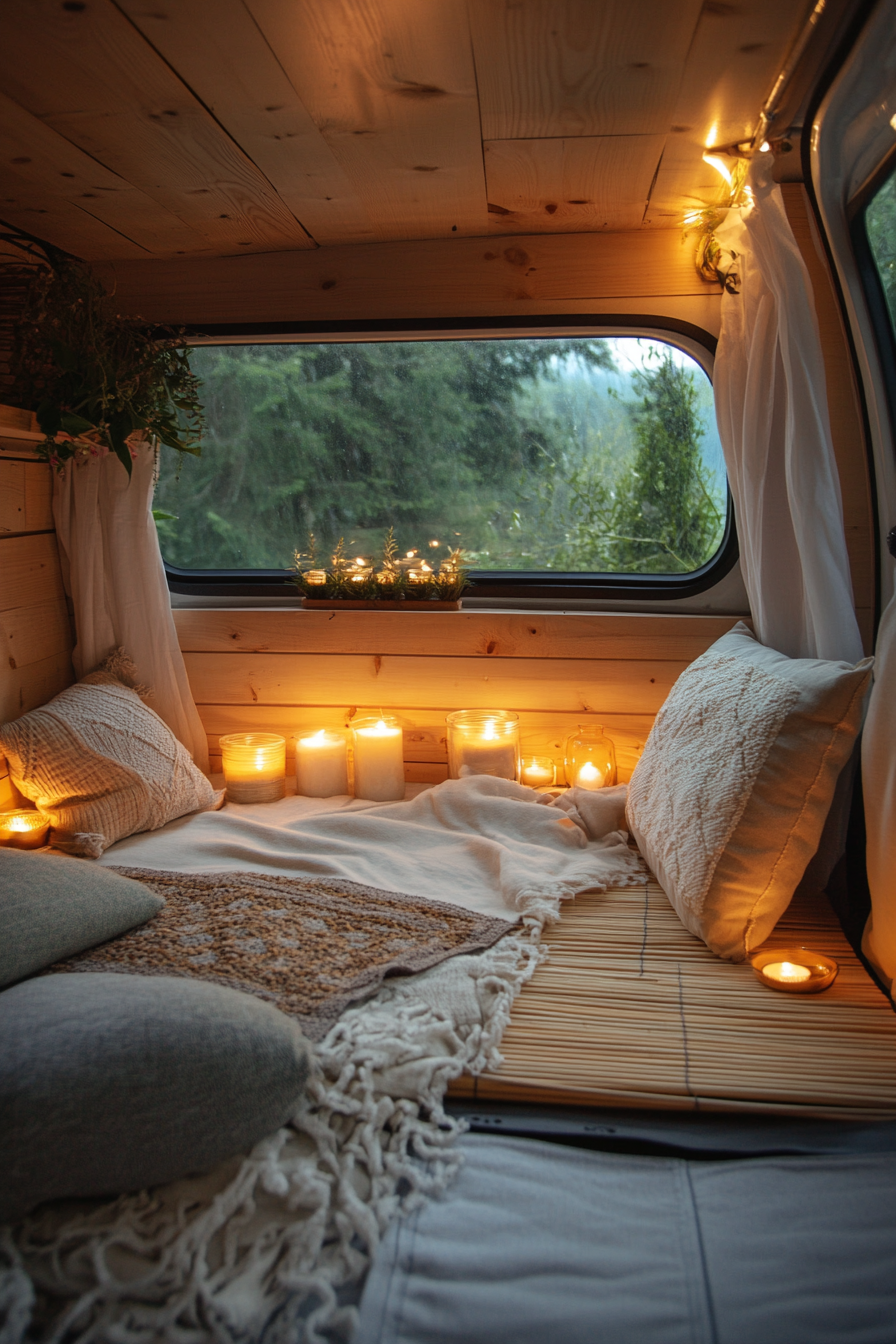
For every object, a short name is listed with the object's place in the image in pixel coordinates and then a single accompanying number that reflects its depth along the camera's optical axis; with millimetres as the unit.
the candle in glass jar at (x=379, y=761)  2266
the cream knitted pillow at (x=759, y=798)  1452
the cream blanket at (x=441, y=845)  1791
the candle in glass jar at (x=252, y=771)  2305
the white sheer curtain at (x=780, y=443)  1745
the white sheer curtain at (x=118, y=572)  2256
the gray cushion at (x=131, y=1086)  936
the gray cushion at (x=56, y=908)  1347
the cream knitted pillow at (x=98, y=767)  1927
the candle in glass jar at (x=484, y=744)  2248
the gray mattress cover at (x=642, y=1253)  851
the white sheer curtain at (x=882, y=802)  1352
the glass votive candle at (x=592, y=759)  2227
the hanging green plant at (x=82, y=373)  2004
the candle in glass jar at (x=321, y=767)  2330
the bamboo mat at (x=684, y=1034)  1179
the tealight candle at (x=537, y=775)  2342
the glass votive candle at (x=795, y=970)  1398
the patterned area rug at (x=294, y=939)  1384
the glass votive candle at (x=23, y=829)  1889
